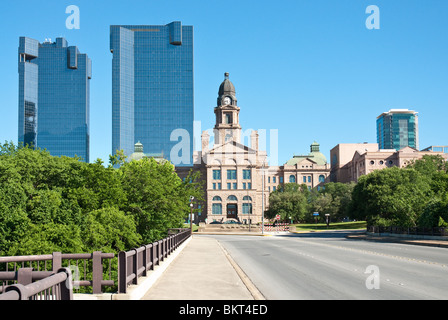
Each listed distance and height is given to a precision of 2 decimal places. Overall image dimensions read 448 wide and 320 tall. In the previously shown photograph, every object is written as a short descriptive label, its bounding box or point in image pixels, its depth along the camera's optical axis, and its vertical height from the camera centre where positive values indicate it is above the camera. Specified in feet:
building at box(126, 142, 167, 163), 546.05 +48.67
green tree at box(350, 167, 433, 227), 161.58 -1.67
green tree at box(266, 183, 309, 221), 350.43 -9.05
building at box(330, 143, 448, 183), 444.96 +31.60
